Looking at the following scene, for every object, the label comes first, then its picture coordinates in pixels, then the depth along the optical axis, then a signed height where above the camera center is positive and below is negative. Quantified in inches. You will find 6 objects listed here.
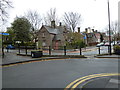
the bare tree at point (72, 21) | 1632.6 +379.4
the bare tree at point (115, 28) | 2221.9 +357.4
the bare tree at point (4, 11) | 475.8 +160.1
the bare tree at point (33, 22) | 1646.3 +362.7
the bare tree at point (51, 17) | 1626.0 +444.0
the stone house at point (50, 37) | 1353.3 +112.0
